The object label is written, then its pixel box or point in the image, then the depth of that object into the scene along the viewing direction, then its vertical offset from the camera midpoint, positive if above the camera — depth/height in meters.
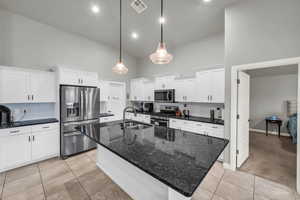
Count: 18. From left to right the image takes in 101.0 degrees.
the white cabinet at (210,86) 3.09 +0.34
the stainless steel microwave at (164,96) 3.99 +0.09
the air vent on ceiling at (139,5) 2.34 +1.82
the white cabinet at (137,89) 5.02 +0.39
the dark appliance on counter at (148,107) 5.00 -0.34
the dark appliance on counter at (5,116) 2.60 -0.37
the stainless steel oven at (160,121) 3.89 -0.72
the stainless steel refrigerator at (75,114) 3.04 -0.42
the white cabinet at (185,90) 3.68 +0.26
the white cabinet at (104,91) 4.32 +0.27
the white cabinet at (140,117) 4.40 -0.71
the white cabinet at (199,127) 2.86 -0.74
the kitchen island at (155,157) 0.90 -0.54
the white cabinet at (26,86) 2.56 +0.29
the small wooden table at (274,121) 4.52 -0.84
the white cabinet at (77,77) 3.08 +0.58
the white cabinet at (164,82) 4.13 +0.56
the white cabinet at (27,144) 2.43 -1.00
